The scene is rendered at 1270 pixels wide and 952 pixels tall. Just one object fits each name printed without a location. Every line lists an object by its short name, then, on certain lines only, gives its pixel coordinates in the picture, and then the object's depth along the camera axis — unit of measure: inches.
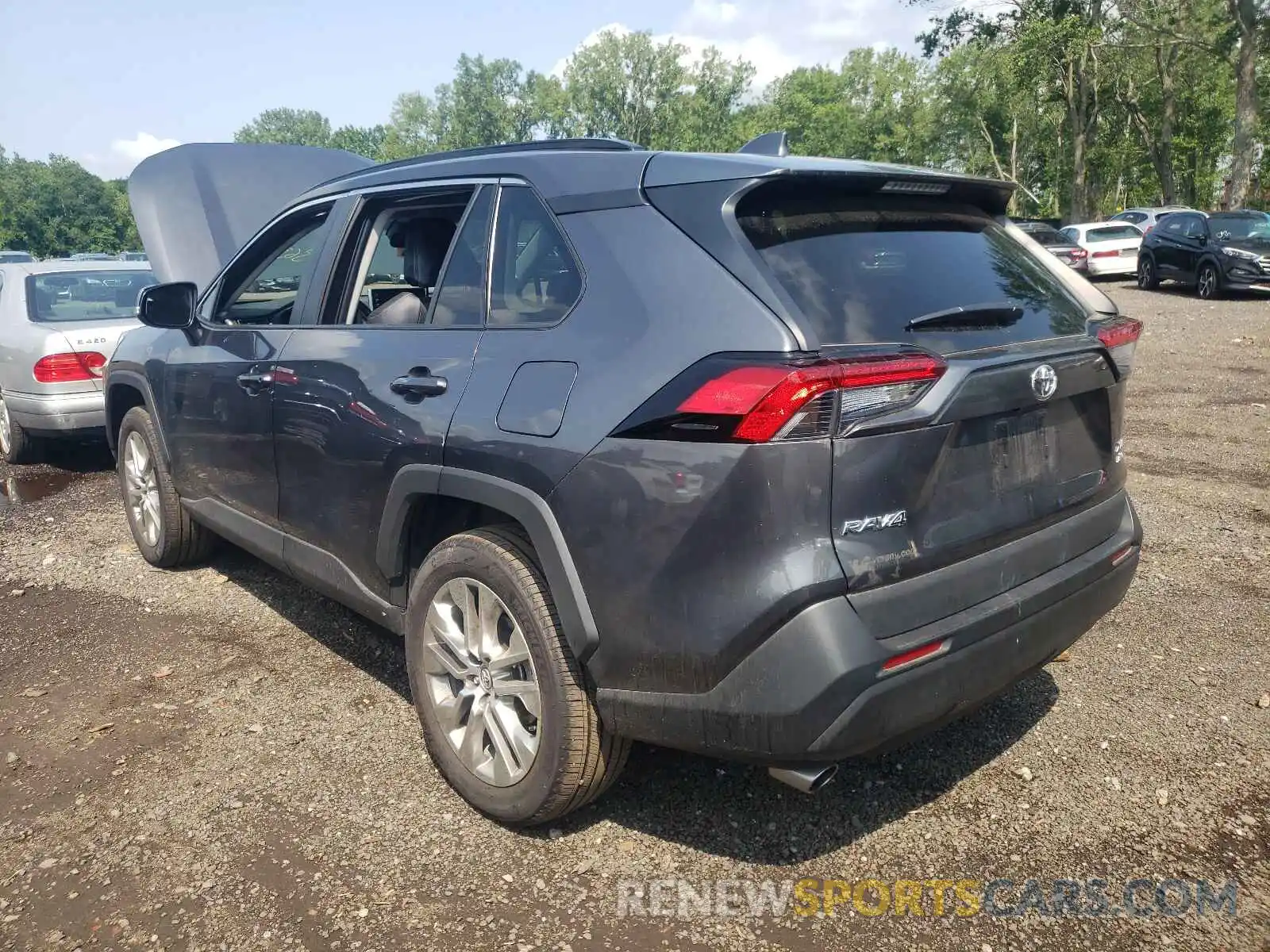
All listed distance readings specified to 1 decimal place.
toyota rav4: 84.9
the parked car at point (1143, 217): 1118.8
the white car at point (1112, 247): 910.4
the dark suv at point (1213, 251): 666.2
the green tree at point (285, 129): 4394.7
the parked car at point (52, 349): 277.9
